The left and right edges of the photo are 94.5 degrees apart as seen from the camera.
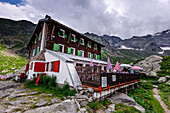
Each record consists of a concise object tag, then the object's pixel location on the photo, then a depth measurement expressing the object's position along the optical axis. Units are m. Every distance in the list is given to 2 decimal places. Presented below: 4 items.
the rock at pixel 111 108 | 5.64
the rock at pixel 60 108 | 4.42
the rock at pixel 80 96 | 6.06
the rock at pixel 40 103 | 4.97
